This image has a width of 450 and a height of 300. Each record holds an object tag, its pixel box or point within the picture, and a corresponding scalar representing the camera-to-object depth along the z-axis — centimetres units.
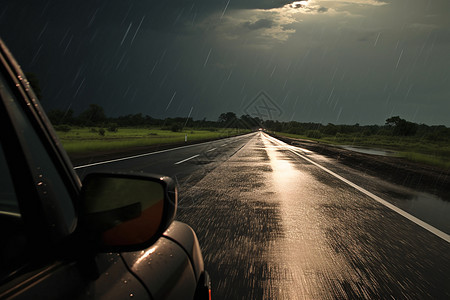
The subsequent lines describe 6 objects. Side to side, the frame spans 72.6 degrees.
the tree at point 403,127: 10656
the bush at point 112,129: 7188
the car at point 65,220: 99
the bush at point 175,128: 9112
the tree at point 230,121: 18875
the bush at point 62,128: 6006
